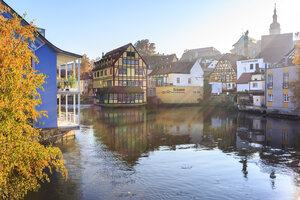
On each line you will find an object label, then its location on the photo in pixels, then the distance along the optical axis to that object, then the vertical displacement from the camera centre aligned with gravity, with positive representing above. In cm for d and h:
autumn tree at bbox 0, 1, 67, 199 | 573 -39
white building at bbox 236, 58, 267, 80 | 5952 +706
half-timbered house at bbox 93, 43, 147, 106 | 5388 +364
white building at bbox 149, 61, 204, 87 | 6162 +505
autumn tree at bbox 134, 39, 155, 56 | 9791 +1825
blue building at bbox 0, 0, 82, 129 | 1631 +125
